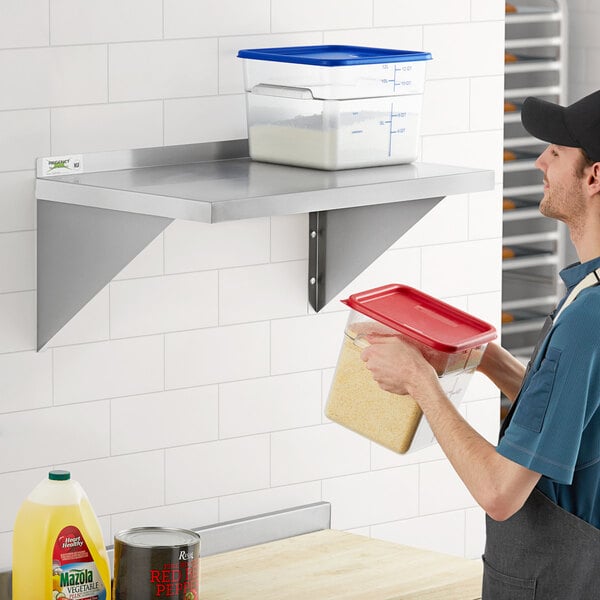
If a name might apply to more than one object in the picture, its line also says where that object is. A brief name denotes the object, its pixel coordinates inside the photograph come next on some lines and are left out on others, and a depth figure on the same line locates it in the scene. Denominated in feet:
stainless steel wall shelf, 16.39
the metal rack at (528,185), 21.82
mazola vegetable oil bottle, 16.43
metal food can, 16.55
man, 15.64
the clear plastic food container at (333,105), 17.24
